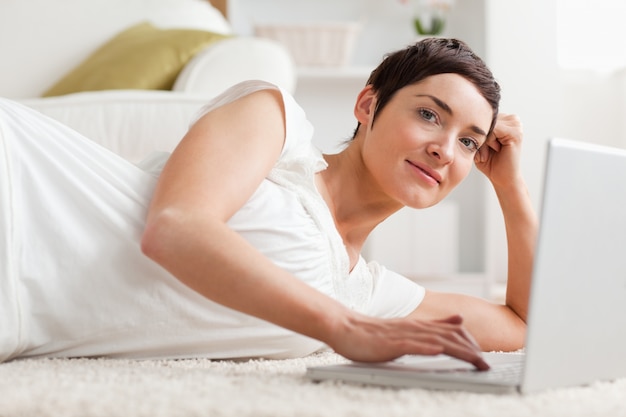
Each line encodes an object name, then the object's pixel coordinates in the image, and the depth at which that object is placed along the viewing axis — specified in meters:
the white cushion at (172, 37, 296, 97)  2.58
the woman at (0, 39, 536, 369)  1.17
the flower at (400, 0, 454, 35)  4.15
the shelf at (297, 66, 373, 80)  4.01
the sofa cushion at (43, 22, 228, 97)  2.65
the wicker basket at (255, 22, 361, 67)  3.96
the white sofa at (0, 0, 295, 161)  2.37
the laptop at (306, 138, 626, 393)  0.83
